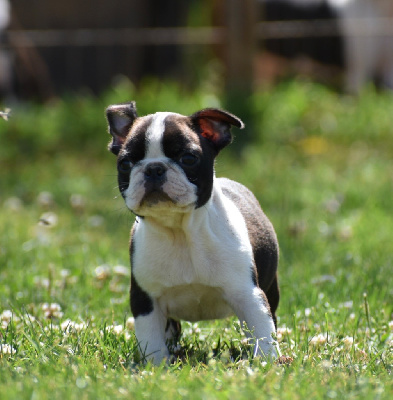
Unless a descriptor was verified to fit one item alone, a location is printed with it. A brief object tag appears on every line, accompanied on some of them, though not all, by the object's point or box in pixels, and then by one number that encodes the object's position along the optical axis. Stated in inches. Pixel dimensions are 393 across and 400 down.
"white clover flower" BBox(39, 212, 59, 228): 343.5
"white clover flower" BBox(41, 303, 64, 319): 346.3
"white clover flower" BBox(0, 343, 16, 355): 278.6
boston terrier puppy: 285.6
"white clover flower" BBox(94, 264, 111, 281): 399.5
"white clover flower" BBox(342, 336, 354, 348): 303.0
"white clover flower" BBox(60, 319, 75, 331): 307.3
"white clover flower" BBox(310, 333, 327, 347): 303.3
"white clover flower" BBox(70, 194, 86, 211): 549.3
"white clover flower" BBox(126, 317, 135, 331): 333.2
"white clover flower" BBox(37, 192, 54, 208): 547.2
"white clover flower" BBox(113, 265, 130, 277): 404.8
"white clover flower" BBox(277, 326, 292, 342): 310.7
